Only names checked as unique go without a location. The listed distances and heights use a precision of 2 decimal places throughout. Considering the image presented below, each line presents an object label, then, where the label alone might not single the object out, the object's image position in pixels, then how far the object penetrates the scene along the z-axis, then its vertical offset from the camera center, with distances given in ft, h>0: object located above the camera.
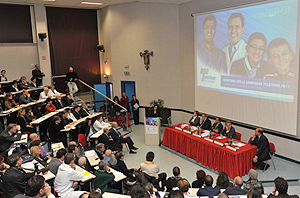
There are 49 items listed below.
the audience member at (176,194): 13.38 -6.13
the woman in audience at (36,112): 32.04 -4.97
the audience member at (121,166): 21.22 -7.48
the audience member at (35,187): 13.51 -5.62
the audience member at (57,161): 19.07 -6.34
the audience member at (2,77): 38.14 -1.10
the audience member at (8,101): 31.71 -3.65
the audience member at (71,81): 42.49 -2.23
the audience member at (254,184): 16.12 -7.04
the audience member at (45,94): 37.01 -3.42
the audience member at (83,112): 35.35 -5.64
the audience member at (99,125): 32.09 -6.62
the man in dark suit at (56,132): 28.64 -6.50
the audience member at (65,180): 17.25 -6.82
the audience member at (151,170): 20.80 -7.72
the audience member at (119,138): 31.17 -8.03
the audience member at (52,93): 38.07 -3.41
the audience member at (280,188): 14.51 -6.47
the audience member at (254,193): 13.44 -6.25
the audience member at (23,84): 38.11 -2.13
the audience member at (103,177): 18.26 -7.08
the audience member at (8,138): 22.76 -5.48
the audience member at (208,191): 15.93 -7.21
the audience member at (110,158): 21.16 -7.00
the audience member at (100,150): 22.96 -6.74
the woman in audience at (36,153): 20.55 -6.12
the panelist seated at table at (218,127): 30.76 -7.00
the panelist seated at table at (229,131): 28.68 -6.96
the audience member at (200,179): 18.35 -7.49
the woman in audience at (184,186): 15.69 -6.72
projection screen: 26.73 -0.29
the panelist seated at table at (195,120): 33.93 -6.88
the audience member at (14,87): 36.65 -2.38
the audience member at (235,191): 15.89 -7.17
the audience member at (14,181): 15.75 -6.18
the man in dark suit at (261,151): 25.49 -8.08
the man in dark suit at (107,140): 29.22 -7.67
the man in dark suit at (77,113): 33.95 -5.53
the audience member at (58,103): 35.58 -4.45
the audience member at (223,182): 17.48 -7.30
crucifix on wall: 42.04 +1.16
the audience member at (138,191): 13.91 -6.21
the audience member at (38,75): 41.58 -1.08
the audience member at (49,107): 34.33 -4.73
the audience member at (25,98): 33.91 -3.59
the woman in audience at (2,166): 17.49 -5.98
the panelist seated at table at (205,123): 32.30 -6.85
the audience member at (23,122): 28.40 -5.38
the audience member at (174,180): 18.47 -7.60
